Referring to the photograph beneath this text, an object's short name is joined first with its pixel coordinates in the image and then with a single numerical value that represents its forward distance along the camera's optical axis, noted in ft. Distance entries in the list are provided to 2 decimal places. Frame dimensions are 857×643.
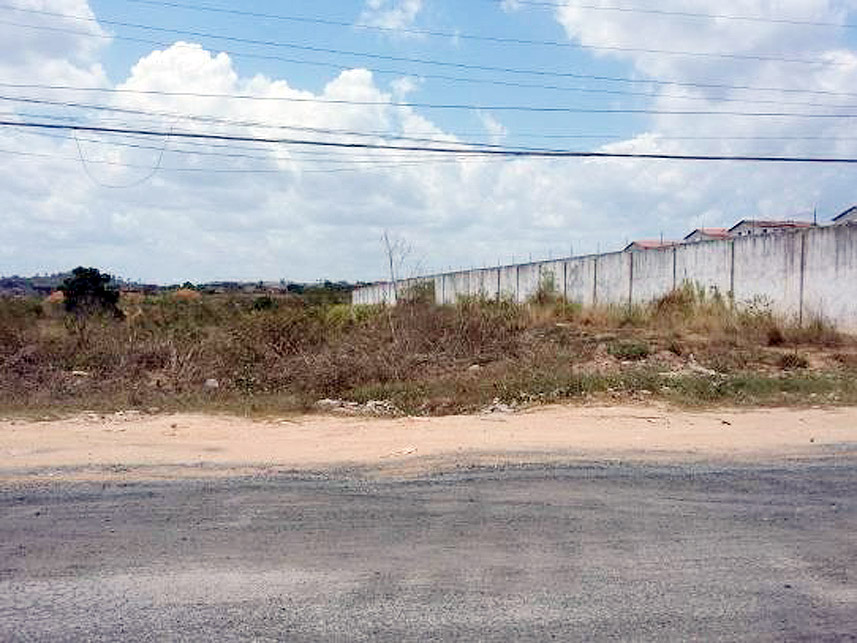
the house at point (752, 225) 168.45
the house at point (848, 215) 157.15
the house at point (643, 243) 185.72
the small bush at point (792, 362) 59.36
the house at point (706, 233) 184.15
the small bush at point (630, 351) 63.36
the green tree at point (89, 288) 137.80
